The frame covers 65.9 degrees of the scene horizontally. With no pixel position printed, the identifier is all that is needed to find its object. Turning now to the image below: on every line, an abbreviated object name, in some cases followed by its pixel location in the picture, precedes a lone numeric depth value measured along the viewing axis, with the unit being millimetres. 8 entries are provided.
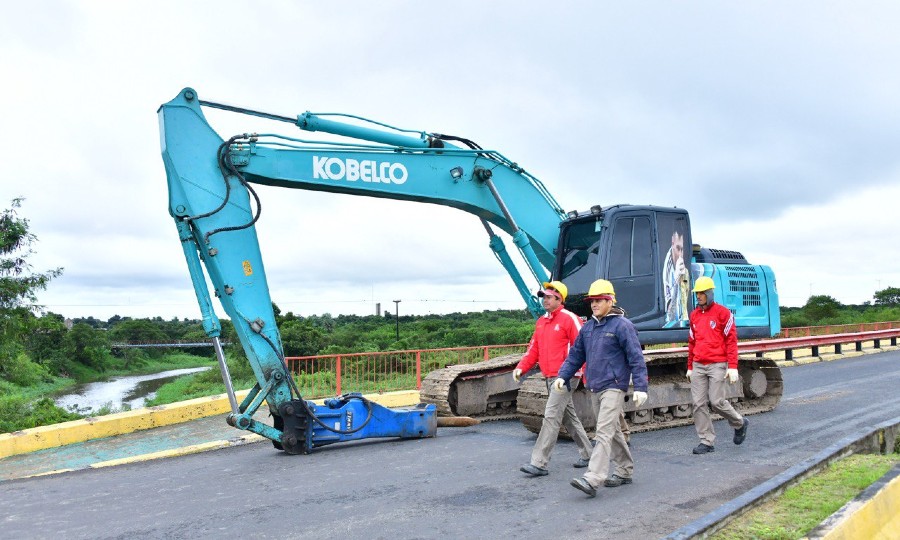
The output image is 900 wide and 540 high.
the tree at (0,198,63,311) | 15352
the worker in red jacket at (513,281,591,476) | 6324
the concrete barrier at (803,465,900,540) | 4121
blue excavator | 7426
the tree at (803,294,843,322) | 44031
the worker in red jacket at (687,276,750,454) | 7523
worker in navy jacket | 5723
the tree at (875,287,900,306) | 55062
